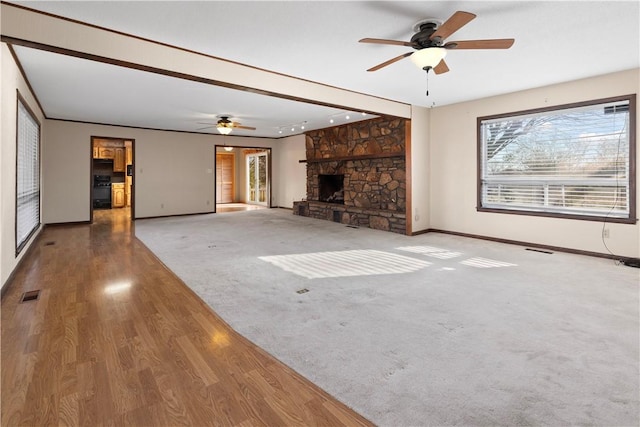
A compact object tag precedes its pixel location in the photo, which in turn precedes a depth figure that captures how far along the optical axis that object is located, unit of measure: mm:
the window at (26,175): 4312
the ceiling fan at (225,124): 7277
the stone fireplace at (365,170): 6707
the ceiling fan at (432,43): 2738
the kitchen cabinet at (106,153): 11050
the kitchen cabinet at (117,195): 11320
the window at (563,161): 4445
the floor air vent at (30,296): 3012
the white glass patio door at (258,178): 11922
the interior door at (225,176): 13117
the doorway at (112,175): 11086
